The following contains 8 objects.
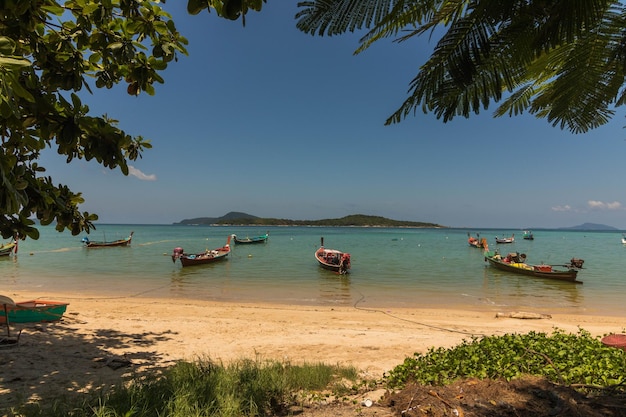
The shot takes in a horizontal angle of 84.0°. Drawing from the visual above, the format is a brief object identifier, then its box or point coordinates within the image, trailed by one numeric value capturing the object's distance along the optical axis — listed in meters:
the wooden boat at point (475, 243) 54.66
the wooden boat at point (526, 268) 21.73
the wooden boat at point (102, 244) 46.47
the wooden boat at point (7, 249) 30.90
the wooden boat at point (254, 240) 58.86
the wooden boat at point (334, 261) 24.86
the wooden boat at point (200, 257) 27.66
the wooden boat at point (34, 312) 8.89
